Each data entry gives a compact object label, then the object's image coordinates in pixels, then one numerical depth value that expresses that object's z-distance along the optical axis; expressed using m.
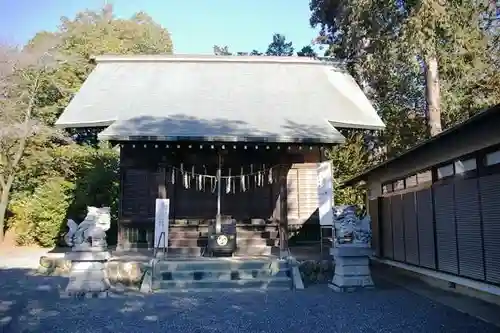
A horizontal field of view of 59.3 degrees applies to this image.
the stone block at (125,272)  8.84
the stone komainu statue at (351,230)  8.34
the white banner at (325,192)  10.59
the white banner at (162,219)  9.66
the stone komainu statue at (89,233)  8.07
